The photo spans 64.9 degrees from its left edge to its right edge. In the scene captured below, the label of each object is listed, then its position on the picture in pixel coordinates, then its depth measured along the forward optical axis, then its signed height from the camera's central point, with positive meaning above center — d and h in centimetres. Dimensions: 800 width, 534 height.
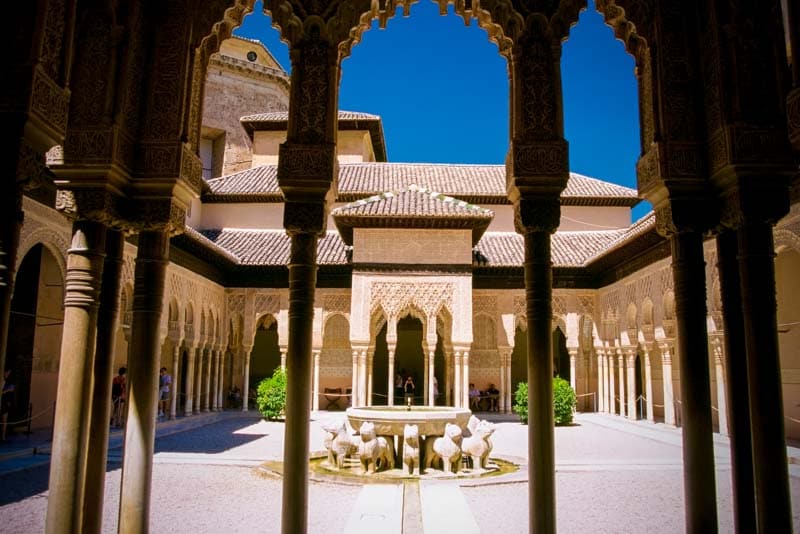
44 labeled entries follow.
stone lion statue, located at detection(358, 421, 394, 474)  907 -126
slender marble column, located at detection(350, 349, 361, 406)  1959 -92
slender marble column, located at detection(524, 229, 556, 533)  408 -14
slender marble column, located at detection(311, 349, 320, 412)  2055 -114
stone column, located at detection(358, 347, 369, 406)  1953 -72
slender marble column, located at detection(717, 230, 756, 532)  410 -16
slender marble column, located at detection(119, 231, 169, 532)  421 -17
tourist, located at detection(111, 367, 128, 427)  1485 -92
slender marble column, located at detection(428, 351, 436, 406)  1928 -33
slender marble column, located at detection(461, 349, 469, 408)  1977 -45
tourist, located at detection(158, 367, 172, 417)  1777 -85
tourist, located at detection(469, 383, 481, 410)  2194 -130
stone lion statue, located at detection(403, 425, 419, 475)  906 -124
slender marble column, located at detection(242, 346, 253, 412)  2177 -65
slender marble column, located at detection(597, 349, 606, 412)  2223 -74
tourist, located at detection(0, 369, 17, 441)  1318 -95
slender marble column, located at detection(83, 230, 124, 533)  421 -19
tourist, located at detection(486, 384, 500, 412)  2291 -126
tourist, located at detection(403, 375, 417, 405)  2396 -108
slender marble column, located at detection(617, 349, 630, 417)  2012 -48
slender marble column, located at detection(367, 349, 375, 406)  1950 -28
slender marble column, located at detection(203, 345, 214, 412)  2088 -65
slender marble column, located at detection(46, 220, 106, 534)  391 -15
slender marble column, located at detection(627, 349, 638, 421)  1925 -66
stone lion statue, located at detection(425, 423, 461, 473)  920 -127
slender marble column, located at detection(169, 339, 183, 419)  1639 -82
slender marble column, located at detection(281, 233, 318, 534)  416 -12
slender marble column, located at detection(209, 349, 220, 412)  2166 -96
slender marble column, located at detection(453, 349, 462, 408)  1970 -64
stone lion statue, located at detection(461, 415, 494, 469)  956 -127
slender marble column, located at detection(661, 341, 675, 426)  1728 -33
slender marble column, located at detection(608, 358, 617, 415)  2127 -87
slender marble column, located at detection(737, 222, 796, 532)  378 -7
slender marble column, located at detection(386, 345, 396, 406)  1883 -46
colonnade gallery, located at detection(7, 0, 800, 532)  397 +122
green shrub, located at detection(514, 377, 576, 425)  1767 -111
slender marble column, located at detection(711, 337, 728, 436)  1411 -44
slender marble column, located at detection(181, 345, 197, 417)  1926 -50
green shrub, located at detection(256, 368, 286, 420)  1867 -115
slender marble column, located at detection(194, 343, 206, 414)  2002 -78
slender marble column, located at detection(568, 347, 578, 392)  2165 +6
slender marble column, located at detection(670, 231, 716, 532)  402 -12
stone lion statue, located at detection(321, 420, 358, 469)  952 -127
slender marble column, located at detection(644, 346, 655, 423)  1852 -66
